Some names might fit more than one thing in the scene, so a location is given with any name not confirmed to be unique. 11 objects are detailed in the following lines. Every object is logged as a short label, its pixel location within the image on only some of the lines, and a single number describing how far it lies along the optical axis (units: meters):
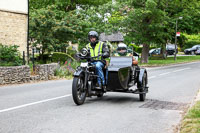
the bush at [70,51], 29.14
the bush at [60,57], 21.25
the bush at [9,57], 15.25
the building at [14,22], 21.50
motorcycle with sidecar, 7.57
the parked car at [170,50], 55.69
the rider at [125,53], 8.88
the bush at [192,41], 61.16
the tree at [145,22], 28.39
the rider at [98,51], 8.05
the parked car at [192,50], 56.03
